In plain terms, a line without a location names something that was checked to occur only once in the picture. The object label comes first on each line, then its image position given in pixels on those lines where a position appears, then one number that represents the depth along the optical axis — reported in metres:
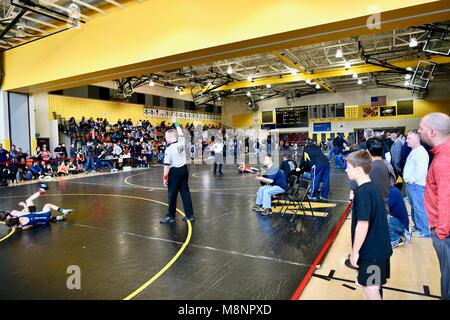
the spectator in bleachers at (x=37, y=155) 13.74
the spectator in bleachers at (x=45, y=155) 14.04
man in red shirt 1.90
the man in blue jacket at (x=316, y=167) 7.30
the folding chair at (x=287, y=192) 6.14
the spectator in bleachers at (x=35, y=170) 13.41
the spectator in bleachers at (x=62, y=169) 14.67
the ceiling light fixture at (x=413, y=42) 12.46
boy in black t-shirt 2.04
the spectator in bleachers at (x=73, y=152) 16.43
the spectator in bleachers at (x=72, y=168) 15.49
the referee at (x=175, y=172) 5.51
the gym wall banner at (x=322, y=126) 28.59
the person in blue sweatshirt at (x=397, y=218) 4.11
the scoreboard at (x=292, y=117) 29.56
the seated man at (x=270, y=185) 6.11
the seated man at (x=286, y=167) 6.78
